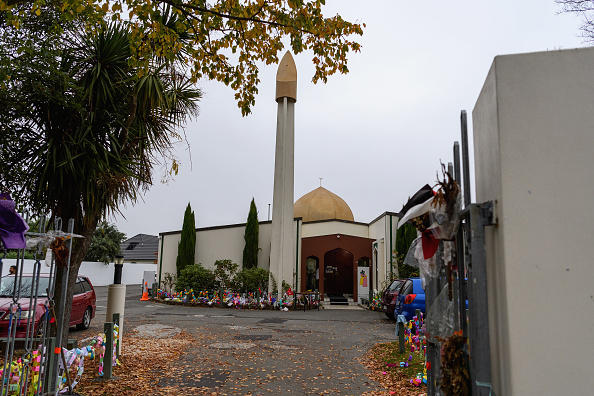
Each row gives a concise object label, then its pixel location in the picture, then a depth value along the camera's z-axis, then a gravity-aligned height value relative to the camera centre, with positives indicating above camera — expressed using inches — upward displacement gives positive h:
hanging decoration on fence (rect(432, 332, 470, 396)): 107.2 -23.3
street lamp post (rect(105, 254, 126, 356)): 295.1 -25.1
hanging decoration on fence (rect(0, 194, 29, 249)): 138.6 +11.2
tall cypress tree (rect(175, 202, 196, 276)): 962.7 +51.2
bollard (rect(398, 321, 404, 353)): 330.6 -47.5
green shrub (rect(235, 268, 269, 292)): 812.6 -22.4
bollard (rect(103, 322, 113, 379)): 246.4 -53.1
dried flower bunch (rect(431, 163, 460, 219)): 113.6 +20.4
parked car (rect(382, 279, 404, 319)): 558.9 -32.7
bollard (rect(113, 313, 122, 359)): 278.9 -39.0
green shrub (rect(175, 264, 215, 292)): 848.3 -25.0
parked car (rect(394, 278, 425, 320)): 488.1 -30.3
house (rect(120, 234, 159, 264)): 1865.2 +75.0
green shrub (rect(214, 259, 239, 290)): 836.6 -12.1
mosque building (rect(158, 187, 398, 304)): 922.7 +49.4
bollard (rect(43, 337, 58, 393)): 193.0 -44.7
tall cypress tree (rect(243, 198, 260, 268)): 928.3 +59.0
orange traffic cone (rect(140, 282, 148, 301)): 932.8 -61.0
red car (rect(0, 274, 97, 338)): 328.5 -34.6
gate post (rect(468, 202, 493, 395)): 96.4 -4.8
